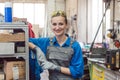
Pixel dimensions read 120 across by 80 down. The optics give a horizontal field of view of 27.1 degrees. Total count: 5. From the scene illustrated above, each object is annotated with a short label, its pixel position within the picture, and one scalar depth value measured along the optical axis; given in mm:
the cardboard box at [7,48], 2092
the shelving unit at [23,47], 2088
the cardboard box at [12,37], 2123
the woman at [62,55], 2025
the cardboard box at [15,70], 2164
